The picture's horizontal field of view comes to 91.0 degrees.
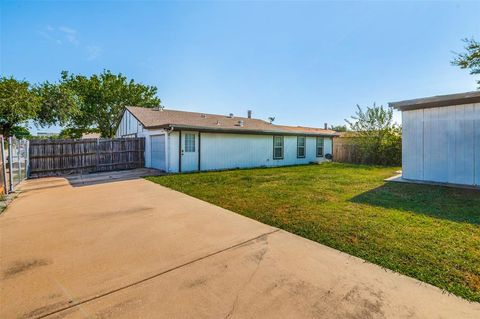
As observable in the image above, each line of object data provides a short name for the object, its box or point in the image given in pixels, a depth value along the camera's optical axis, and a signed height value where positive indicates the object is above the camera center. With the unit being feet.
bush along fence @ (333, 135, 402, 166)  50.55 +0.73
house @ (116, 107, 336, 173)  37.88 +2.56
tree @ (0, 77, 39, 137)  47.52 +10.77
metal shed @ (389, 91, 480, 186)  23.30 +1.67
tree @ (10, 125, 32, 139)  74.42 +7.71
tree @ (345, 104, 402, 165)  50.42 +4.26
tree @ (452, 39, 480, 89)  39.40 +16.55
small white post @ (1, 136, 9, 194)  21.07 -1.87
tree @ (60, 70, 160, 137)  79.46 +20.35
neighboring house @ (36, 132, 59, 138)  100.59 +8.81
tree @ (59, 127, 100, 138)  80.89 +8.20
